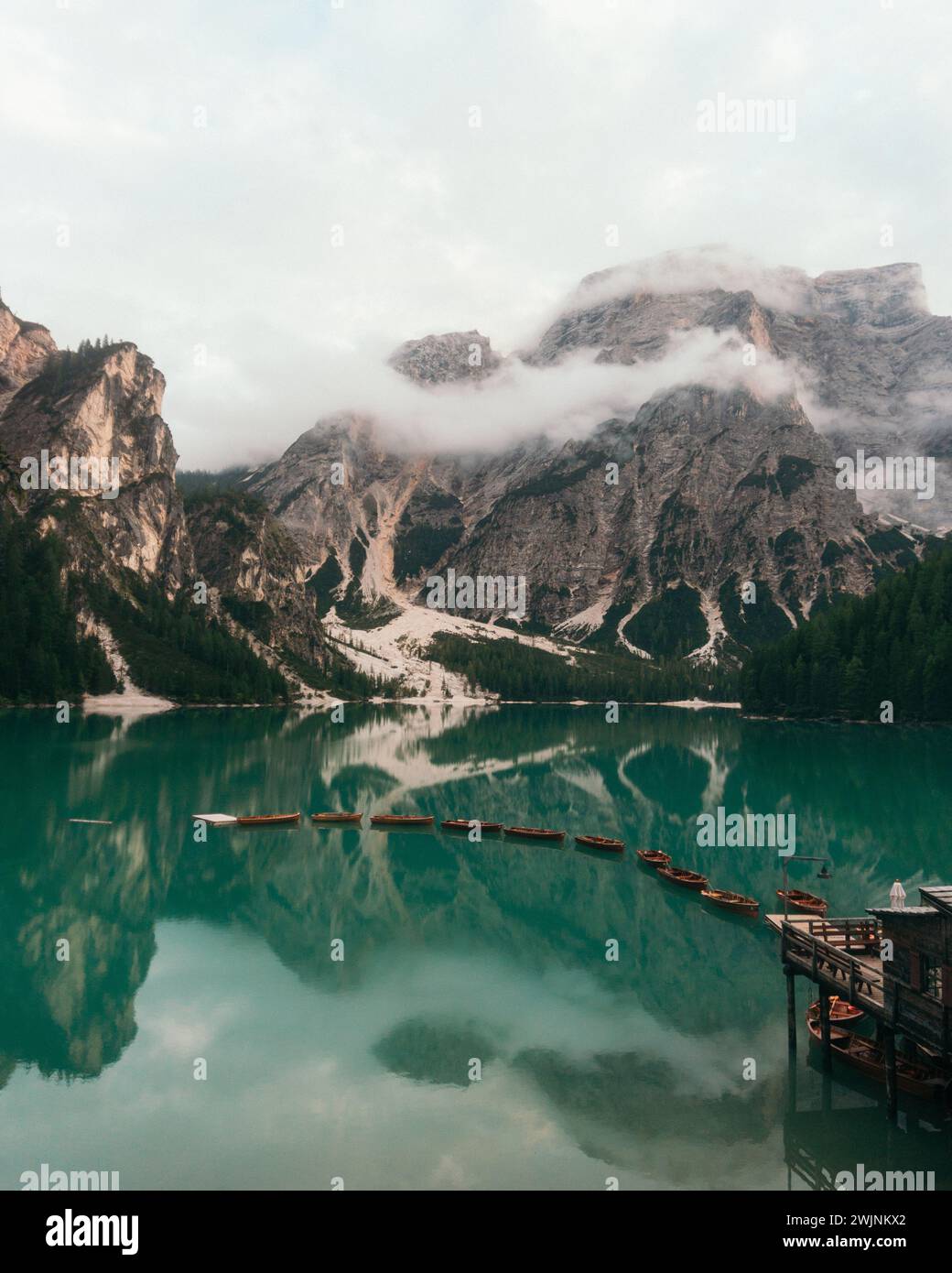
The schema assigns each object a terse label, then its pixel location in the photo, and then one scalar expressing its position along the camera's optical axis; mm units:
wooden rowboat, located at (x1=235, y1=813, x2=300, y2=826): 79125
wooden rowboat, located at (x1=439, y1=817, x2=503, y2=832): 79438
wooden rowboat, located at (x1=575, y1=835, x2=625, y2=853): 71062
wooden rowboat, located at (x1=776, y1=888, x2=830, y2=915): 51059
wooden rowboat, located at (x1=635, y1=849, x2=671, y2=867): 64125
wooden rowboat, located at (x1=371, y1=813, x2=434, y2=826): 82312
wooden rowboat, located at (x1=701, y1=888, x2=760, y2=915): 51875
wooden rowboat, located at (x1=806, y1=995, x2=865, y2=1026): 32844
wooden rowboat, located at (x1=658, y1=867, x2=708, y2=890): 57844
